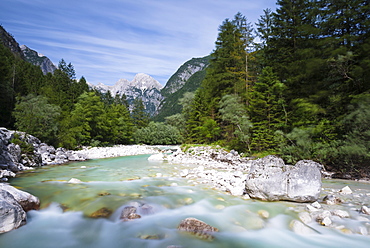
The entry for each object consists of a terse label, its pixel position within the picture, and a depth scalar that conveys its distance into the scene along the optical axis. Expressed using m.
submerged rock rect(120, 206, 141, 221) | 4.97
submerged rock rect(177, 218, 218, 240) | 4.36
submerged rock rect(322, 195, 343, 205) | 6.10
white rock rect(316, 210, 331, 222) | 4.88
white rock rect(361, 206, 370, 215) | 5.18
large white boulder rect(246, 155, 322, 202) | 6.04
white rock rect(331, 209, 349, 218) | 5.02
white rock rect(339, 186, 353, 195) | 7.40
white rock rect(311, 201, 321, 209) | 5.57
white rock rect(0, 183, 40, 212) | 5.03
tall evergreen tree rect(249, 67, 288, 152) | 16.41
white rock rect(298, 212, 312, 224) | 4.89
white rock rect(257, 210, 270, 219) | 5.26
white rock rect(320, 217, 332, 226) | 4.65
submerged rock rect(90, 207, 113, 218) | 5.04
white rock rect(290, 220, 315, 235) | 4.47
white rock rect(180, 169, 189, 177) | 10.74
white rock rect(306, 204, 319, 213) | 5.31
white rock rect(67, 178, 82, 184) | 8.36
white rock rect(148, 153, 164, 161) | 19.36
